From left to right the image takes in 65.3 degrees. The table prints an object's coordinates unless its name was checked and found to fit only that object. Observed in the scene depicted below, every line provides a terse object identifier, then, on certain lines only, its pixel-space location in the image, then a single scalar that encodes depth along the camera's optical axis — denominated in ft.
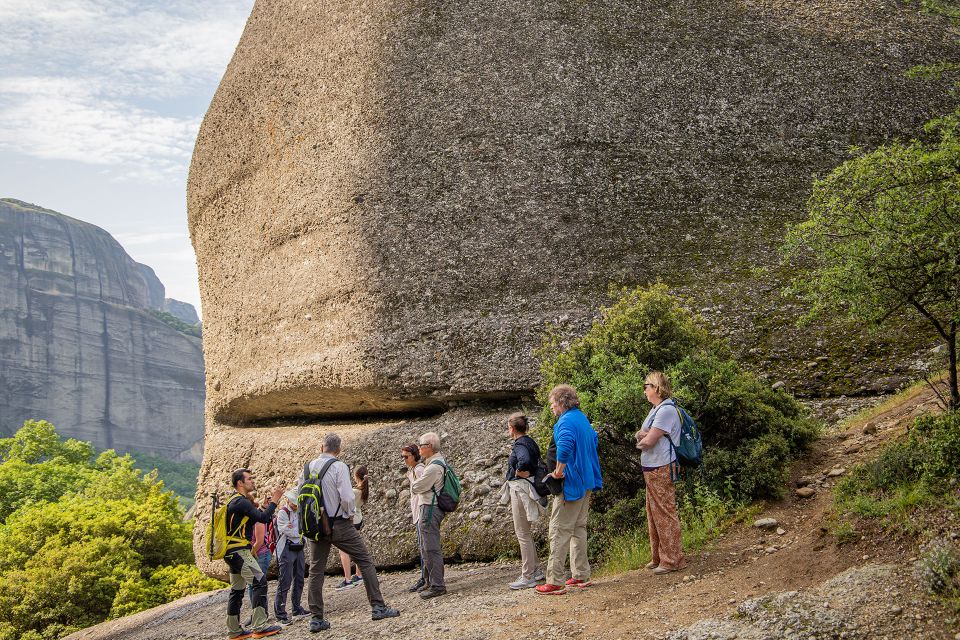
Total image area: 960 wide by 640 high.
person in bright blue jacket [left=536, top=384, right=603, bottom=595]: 24.58
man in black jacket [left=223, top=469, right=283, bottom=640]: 28.09
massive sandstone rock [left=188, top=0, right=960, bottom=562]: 44.45
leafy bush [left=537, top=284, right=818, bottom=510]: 29.27
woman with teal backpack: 24.47
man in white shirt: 26.58
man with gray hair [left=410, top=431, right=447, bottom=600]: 28.43
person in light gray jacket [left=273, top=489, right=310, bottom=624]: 32.73
